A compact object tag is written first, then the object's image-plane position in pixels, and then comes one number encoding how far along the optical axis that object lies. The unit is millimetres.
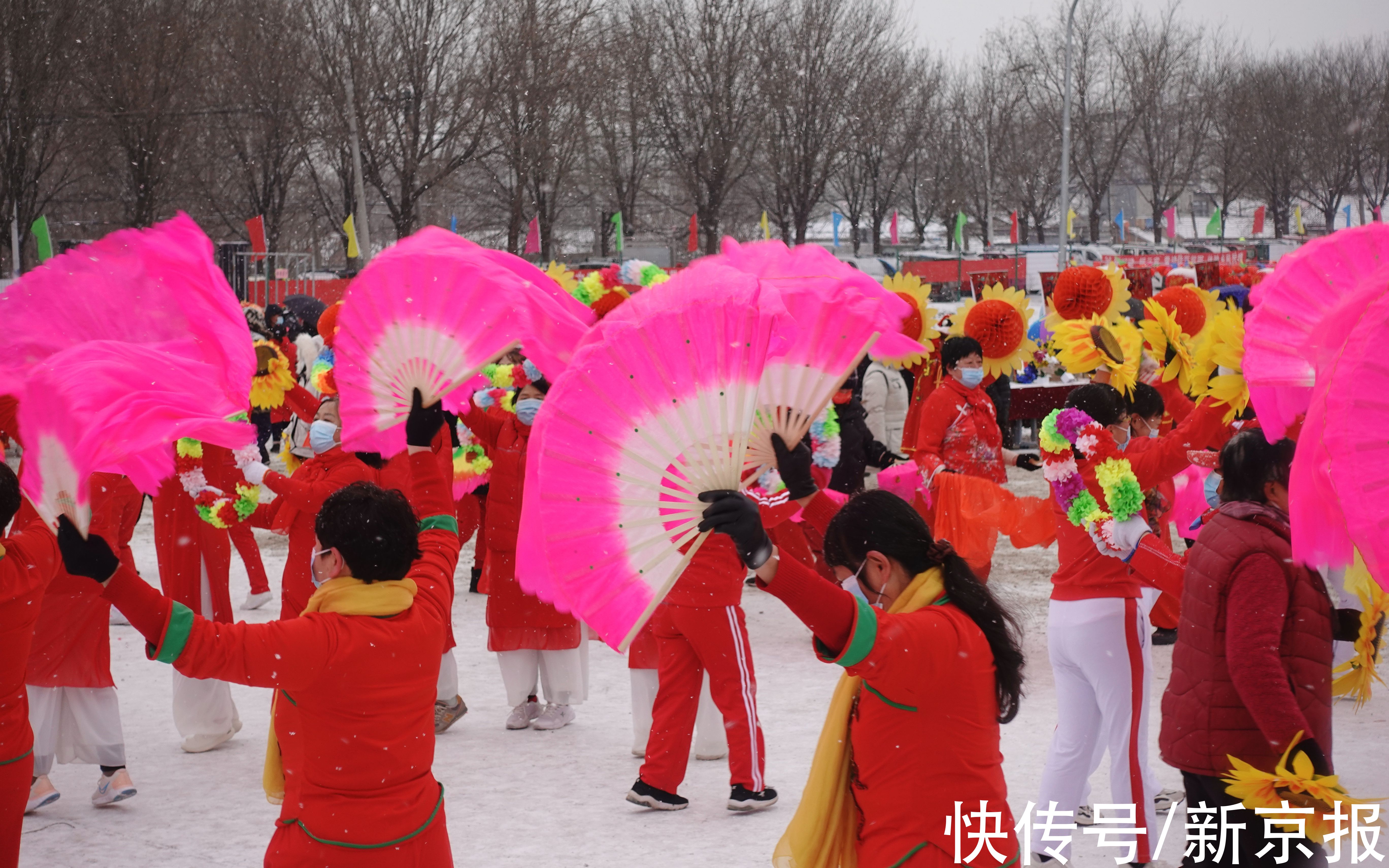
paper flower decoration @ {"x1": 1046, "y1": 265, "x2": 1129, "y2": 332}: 7430
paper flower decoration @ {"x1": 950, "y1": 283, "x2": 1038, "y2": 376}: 7371
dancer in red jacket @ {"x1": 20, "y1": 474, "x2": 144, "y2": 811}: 5262
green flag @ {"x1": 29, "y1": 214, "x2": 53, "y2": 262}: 17516
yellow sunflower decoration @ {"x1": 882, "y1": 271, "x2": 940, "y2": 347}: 7652
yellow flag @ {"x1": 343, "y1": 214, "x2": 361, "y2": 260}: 24375
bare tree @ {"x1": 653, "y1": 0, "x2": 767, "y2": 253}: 30266
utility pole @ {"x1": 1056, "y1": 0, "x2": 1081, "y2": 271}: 31047
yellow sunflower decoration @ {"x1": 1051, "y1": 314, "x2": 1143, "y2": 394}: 6238
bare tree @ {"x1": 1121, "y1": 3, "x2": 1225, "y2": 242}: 43750
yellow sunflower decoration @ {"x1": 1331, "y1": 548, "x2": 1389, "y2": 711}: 4133
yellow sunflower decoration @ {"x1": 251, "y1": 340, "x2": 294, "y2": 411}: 6527
